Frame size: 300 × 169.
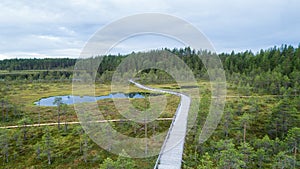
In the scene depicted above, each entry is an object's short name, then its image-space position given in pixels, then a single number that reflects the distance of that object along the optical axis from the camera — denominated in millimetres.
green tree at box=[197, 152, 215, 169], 14124
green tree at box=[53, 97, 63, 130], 33688
